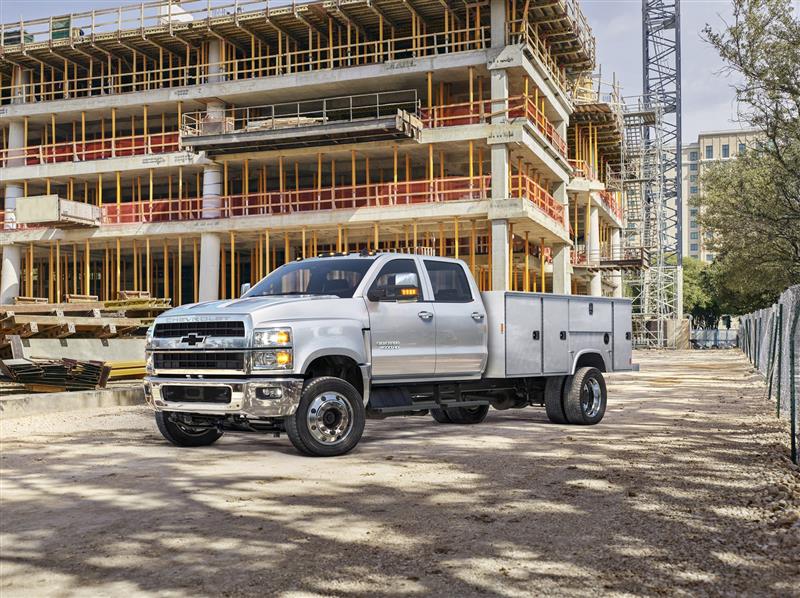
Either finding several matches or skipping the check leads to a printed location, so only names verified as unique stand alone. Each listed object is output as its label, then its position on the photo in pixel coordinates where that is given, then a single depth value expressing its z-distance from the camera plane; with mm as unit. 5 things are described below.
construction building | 34000
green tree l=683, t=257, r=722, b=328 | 94438
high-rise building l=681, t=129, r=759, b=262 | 181250
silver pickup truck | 8898
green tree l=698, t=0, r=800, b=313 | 16250
